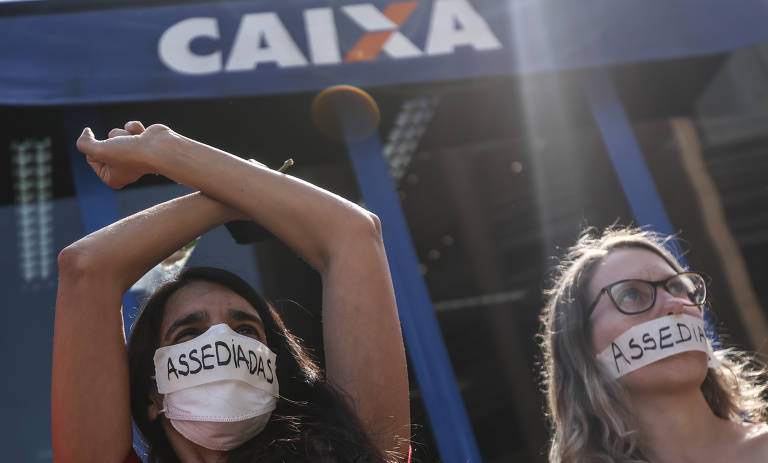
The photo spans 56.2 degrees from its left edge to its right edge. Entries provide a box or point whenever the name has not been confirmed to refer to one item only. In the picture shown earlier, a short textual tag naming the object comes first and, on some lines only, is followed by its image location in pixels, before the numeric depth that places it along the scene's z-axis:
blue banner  3.34
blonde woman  2.18
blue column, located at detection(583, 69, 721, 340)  3.83
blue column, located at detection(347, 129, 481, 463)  3.26
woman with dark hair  1.64
